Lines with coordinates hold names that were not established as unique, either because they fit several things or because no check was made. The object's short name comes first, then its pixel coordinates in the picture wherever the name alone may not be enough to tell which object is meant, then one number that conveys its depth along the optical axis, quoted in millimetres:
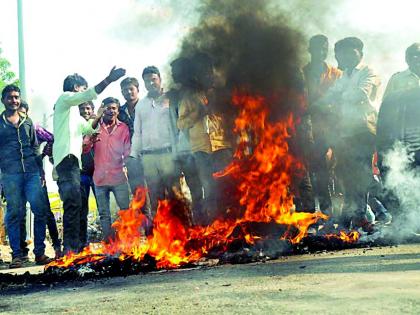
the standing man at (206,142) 7075
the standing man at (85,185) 7992
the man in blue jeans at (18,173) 7566
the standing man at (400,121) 7340
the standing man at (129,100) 8195
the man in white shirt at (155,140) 7488
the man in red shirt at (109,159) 7734
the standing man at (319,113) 7816
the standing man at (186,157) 7187
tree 20516
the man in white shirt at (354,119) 7621
